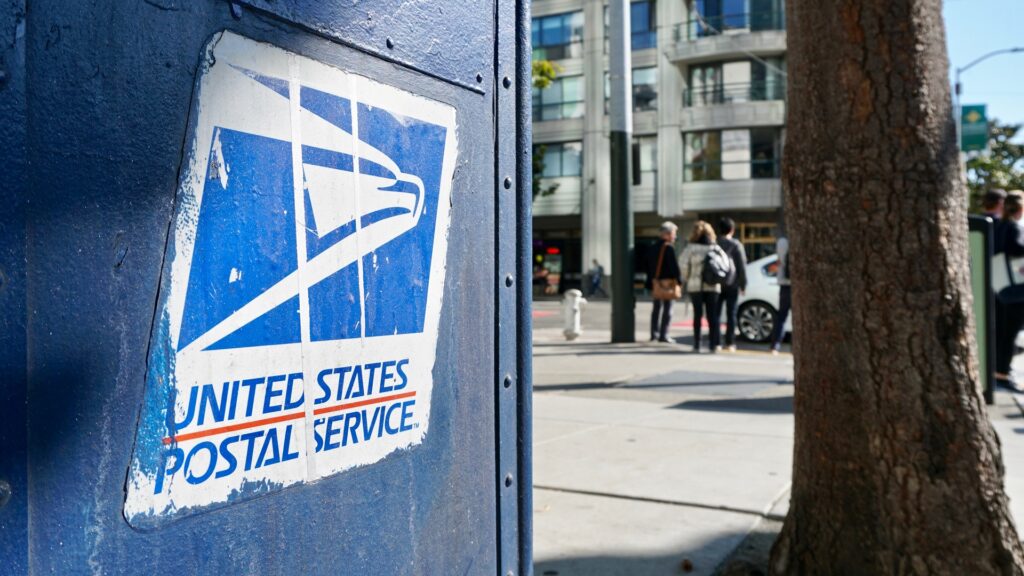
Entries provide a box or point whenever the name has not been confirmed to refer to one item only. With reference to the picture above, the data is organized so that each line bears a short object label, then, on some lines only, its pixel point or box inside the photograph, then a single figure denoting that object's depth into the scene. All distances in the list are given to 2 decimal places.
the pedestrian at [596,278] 36.72
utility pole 11.62
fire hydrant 13.14
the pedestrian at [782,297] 10.66
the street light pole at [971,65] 27.84
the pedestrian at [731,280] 11.12
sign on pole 17.39
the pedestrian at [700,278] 10.90
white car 12.94
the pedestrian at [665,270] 11.65
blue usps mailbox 1.08
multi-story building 35.00
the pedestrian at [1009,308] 8.18
